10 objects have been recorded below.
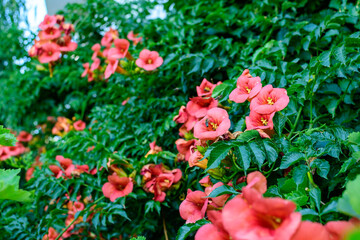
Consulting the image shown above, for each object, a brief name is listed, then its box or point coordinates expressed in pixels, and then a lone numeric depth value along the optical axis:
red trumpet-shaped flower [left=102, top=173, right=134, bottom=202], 1.49
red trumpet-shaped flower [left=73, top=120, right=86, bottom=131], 2.47
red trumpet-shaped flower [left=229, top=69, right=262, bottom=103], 1.16
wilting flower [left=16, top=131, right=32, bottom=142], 2.79
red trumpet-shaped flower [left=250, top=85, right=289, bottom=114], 1.05
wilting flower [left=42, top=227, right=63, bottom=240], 1.69
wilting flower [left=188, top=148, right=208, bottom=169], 1.17
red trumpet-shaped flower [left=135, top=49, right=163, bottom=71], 1.83
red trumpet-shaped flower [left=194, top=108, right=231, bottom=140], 1.07
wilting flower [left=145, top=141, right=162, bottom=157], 1.63
